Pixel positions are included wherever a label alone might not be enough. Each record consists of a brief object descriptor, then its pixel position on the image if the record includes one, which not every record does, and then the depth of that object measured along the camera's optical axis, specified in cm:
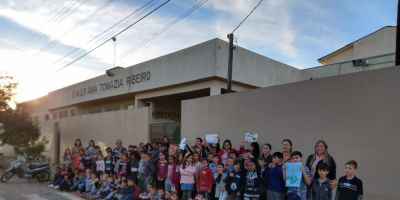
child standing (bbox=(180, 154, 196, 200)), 1049
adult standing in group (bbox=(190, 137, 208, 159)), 1126
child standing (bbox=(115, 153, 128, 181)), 1322
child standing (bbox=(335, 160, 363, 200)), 619
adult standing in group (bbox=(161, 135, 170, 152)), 1245
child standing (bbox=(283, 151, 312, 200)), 693
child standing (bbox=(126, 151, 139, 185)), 1270
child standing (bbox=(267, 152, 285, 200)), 784
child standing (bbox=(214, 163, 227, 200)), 944
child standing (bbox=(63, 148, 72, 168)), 1659
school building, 835
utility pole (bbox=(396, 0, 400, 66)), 909
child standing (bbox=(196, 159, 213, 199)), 989
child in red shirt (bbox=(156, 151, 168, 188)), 1134
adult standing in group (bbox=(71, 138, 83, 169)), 1633
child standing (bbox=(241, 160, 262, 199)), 839
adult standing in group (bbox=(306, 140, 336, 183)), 686
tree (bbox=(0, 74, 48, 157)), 2348
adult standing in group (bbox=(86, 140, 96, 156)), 1622
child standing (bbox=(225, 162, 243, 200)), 898
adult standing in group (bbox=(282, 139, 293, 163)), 783
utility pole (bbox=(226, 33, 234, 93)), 1448
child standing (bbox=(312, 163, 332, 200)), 665
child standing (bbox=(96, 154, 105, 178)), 1455
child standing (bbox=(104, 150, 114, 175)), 1404
